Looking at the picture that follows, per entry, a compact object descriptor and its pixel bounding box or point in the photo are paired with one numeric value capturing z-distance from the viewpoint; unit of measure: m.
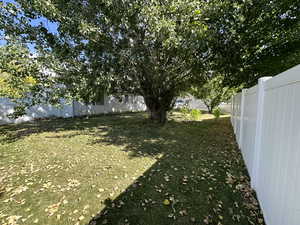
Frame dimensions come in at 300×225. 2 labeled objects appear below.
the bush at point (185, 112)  11.82
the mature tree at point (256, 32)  5.90
